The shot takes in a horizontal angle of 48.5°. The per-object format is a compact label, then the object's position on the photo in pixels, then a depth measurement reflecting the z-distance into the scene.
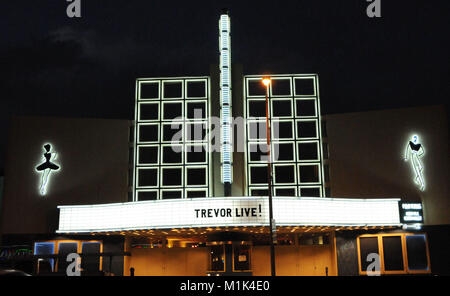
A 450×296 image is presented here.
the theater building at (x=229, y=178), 23.25
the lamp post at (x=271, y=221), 17.50
